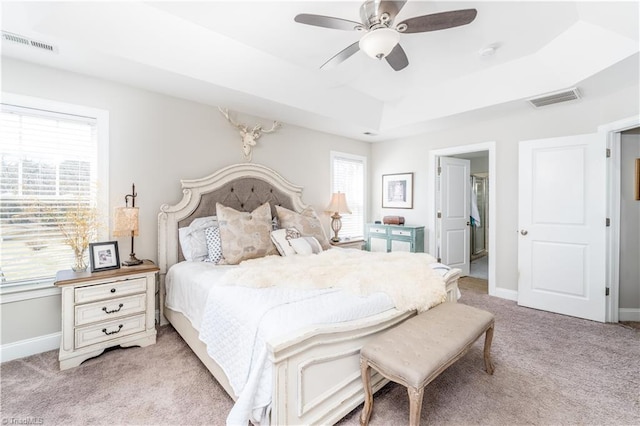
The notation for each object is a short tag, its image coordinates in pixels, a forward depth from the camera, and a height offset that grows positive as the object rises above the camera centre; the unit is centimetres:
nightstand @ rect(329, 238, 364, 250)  417 -48
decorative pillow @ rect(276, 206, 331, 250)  336 -15
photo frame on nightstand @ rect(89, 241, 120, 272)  238 -39
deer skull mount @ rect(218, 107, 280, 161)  357 +97
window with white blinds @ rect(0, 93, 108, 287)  231 +29
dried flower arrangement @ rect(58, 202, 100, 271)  242 -16
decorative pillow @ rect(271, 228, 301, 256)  297 -31
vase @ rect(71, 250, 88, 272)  238 -45
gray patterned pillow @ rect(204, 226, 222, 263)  278 -34
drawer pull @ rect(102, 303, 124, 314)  228 -80
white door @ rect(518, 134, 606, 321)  311 -16
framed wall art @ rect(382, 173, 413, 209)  484 +37
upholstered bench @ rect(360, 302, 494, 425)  138 -75
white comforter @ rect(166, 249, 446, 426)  141 -59
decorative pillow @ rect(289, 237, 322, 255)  300 -37
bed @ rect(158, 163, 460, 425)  134 -85
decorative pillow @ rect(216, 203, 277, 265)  271 -24
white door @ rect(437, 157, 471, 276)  460 +0
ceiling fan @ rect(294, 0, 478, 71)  181 +126
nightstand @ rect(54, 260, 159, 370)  215 -81
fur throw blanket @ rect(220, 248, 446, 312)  193 -48
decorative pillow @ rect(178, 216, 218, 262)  288 -30
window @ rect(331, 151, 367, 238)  492 +48
